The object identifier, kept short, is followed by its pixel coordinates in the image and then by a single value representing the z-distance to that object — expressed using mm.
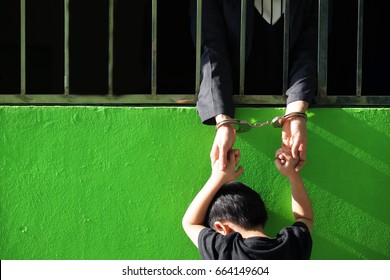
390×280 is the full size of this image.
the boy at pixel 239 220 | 2834
